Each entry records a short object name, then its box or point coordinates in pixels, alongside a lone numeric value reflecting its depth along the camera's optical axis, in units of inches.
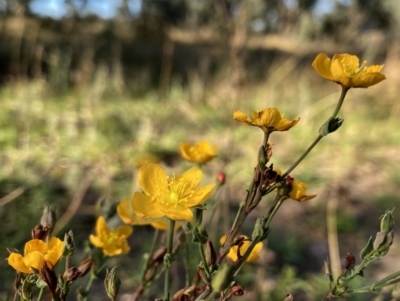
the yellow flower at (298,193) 4.2
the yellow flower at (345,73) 4.3
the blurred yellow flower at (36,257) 3.8
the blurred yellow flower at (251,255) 4.7
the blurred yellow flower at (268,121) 4.1
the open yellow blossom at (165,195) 3.9
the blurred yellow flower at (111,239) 4.9
